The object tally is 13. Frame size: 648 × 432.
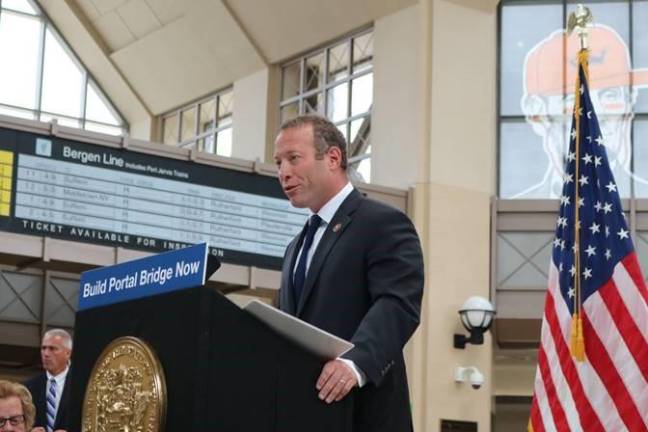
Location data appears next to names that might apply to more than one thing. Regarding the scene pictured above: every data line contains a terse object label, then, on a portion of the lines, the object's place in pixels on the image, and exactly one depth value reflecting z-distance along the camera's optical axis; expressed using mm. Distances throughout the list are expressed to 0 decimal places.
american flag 9242
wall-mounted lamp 14664
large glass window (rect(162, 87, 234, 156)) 19734
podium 3023
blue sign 3051
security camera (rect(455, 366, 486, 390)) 14984
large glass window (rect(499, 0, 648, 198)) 16625
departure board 13445
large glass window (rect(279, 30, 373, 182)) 17031
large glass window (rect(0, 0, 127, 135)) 20844
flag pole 9477
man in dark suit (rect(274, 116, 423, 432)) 3455
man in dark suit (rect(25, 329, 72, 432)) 9344
